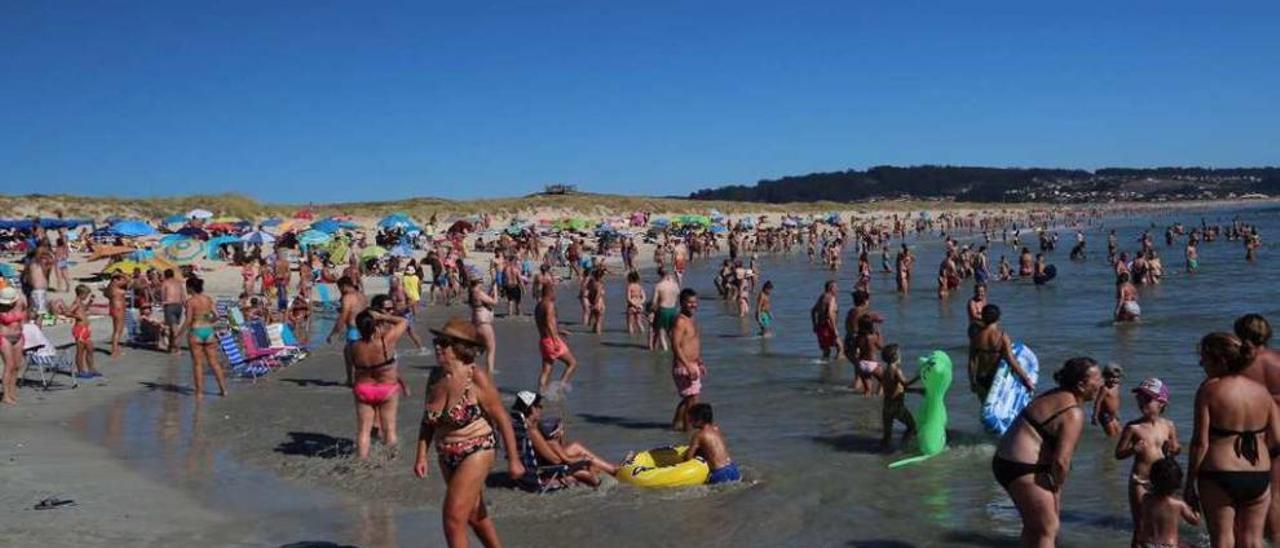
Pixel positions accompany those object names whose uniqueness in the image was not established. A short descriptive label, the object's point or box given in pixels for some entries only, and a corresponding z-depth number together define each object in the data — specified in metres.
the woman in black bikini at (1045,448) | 4.80
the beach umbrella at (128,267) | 21.92
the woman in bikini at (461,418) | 4.96
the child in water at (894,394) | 8.79
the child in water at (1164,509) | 5.54
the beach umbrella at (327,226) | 38.31
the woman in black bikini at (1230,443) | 4.81
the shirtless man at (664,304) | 14.73
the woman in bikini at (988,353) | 8.59
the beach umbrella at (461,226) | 43.53
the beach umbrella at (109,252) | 26.75
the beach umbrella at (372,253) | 30.80
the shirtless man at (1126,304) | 18.92
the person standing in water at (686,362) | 9.47
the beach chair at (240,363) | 12.82
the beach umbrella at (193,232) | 35.03
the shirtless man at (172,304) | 14.90
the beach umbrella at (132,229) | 32.47
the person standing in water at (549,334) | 11.37
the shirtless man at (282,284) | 20.37
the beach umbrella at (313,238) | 32.91
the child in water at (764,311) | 17.34
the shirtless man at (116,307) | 14.37
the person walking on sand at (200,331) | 10.90
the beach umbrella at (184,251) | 28.22
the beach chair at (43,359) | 11.45
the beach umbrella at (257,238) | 32.24
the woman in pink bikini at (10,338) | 10.34
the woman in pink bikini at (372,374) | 8.37
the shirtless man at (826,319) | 13.42
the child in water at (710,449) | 7.65
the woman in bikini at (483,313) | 12.16
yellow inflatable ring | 7.54
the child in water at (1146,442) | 6.05
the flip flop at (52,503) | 6.81
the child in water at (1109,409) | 8.29
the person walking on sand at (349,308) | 11.03
